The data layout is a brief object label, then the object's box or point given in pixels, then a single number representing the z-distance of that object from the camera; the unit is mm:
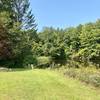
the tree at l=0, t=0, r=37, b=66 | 10973
